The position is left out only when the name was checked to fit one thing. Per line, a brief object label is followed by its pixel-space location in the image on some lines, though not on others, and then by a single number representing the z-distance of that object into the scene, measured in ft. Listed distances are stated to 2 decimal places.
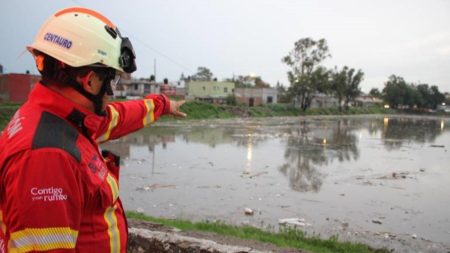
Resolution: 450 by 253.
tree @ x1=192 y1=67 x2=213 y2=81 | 333.70
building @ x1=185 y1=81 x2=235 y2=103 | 253.65
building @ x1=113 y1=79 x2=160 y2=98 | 200.85
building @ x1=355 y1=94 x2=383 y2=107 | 376.27
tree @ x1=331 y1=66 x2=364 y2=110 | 271.90
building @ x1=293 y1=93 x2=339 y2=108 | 303.95
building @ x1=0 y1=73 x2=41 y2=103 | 131.75
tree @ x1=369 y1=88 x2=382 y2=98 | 460.67
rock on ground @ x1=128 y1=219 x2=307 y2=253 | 13.70
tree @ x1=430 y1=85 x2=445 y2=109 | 407.03
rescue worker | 4.84
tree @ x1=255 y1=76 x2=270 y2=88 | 349.12
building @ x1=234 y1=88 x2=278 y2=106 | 243.91
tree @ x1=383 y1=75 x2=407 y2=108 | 374.22
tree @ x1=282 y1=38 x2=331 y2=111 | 222.07
